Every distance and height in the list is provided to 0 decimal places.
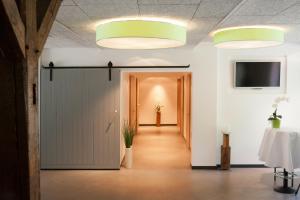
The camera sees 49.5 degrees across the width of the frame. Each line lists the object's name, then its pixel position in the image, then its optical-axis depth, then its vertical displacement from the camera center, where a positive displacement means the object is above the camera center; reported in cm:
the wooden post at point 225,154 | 571 -110
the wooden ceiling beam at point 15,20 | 142 +33
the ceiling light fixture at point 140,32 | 352 +65
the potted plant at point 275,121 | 491 -44
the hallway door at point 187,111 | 764 -50
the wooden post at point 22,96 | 166 -3
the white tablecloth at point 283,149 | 439 -79
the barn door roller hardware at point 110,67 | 577 +42
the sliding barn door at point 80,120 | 578 -53
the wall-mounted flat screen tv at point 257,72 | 584 +35
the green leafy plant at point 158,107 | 1262 -63
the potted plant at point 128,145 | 588 -99
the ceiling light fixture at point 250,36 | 404 +70
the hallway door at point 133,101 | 908 -31
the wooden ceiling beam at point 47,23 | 188 +40
